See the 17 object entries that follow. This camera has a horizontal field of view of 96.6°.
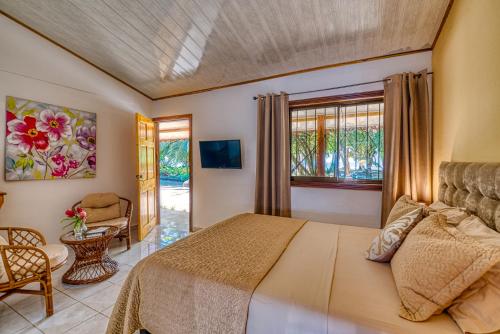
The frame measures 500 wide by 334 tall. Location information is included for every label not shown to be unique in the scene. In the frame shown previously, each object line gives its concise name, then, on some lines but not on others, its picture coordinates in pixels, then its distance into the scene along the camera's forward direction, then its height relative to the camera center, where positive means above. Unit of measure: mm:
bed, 956 -632
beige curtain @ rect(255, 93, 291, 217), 3182 +116
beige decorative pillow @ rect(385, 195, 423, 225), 1671 -349
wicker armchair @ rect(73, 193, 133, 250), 3080 -783
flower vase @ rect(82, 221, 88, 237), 2460 -701
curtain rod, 2789 +1032
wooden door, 3674 -154
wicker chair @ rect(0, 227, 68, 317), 1761 -853
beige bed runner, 1120 -662
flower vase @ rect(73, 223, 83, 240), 2412 -702
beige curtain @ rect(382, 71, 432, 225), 2477 +259
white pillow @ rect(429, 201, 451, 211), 1628 -332
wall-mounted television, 3588 +192
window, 2938 +325
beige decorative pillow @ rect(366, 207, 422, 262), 1351 -459
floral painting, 2770 +349
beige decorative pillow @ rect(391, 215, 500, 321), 834 -442
